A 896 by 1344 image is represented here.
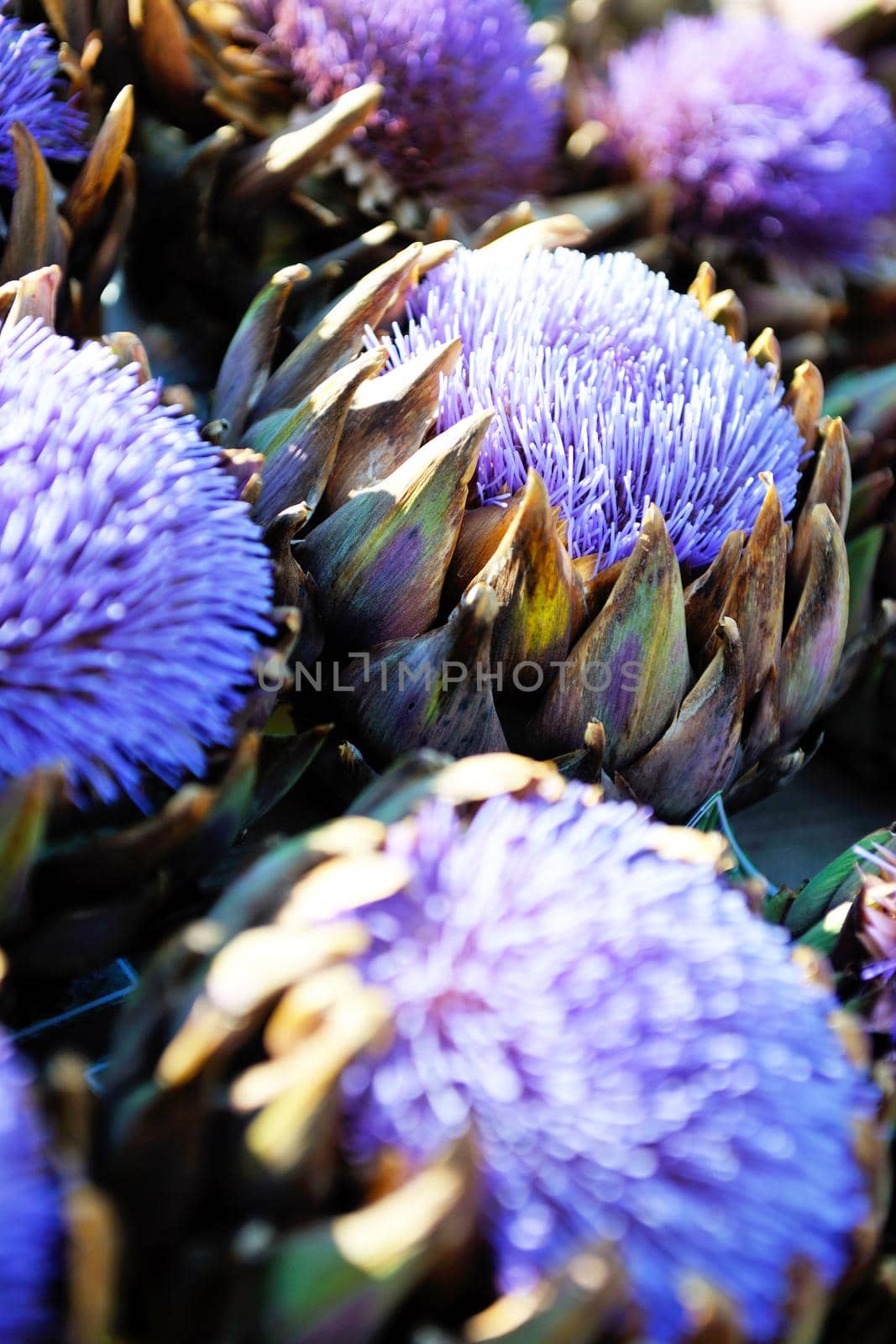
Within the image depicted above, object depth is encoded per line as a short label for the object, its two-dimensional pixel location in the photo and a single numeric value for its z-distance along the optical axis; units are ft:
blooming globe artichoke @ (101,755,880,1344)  1.52
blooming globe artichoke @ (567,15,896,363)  2.26
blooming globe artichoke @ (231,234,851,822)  1.81
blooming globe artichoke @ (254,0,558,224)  2.07
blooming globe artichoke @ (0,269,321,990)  1.66
